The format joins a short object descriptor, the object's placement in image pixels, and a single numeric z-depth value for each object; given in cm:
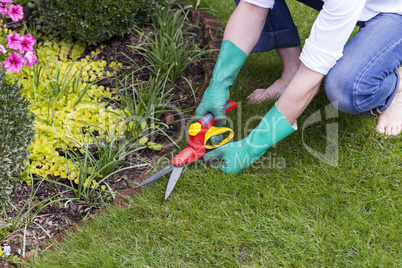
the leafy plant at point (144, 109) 296
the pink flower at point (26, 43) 290
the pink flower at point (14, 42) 287
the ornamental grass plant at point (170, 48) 318
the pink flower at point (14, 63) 286
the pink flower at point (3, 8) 292
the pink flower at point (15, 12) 297
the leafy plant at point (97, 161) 279
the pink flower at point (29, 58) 290
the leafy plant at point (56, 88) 300
